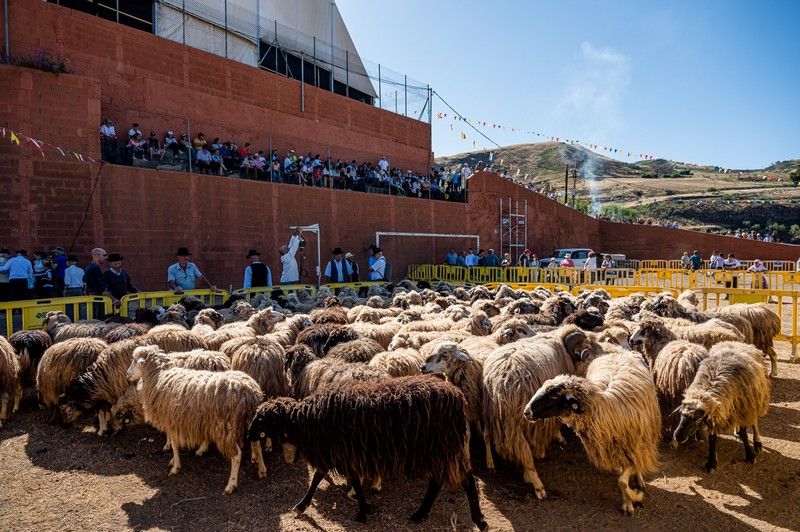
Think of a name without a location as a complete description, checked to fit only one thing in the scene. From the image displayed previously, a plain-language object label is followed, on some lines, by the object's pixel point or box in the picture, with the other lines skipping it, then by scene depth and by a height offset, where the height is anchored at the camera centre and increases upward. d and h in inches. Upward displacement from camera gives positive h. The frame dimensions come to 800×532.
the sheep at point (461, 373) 200.1 -48.0
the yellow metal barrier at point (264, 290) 439.5 -33.7
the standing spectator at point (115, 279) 389.7 -19.0
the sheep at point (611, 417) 167.0 -56.2
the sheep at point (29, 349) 269.7 -49.2
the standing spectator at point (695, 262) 1004.6 -28.1
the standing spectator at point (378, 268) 619.5 -20.7
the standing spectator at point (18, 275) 414.9 -16.4
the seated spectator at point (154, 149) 601.6 +122.1
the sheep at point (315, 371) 198.5 -47.8
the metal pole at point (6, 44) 543.5 +219.9
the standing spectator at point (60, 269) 466.9 -13.2
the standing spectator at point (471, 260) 864.3 -16.7
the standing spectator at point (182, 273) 442.6 -17.5
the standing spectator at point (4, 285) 415.9 -24.4
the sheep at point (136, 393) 217.5 -61.0
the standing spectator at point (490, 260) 837.8 -16.8
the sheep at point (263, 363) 227.1 -49.0
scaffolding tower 1221.1 +53.5
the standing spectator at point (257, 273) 483.8 -19.5
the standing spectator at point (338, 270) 601.6 -22.2
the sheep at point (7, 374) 245.9 -56.7
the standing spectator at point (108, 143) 559.5 +119.2
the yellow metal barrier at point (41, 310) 326.8 -37.6
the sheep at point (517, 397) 185.0 -53.5
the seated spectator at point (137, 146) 586.9 +122.7
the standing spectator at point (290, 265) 537.0 -13.6
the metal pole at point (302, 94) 911.9 +276.5
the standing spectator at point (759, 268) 642.7 -34.7
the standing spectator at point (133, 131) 612.4 +144.4
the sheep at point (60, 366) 242.1 -52.0
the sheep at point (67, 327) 287.1 -41.8
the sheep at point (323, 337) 259.9 -43.4
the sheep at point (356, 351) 232.8 -45.4
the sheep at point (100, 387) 229.5 -59.0
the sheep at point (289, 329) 281.6 -44.6
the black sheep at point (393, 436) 160.2 -57.7
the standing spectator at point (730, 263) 951.6 -30.2
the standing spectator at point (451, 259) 915.8 -15.6
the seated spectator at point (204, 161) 649.0 +115.3
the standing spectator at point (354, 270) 625.7 -23.1
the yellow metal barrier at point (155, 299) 379.6 -35.8
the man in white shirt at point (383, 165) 1033.5 +171.0
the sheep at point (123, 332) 269.1 -41.4
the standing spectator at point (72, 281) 434.9 -22.5
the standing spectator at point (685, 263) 1058.7 -31.2
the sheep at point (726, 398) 191.0 -56.8
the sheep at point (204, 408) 186.9 -57.1
